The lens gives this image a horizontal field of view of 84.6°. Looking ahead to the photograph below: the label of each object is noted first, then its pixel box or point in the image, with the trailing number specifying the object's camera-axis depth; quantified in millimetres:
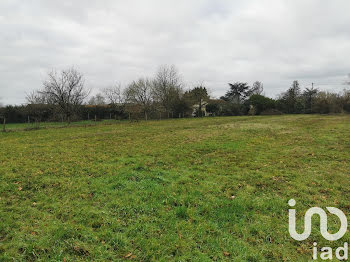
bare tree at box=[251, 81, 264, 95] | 61891
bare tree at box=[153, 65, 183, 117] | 38438
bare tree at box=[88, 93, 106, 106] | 48788
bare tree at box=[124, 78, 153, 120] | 35312
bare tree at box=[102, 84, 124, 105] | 39088
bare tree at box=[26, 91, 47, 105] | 28734
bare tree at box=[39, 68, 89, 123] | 26203
